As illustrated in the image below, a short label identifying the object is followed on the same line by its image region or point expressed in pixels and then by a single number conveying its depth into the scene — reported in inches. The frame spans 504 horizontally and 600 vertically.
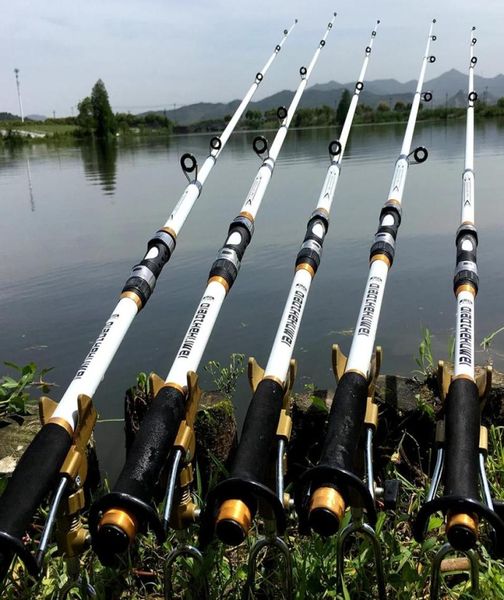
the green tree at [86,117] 2287.9
